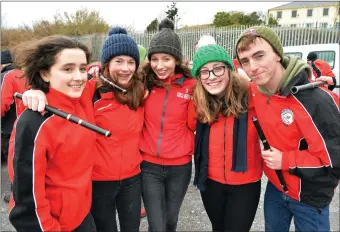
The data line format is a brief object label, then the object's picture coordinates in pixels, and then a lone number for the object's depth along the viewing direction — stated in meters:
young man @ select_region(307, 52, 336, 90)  6.01
